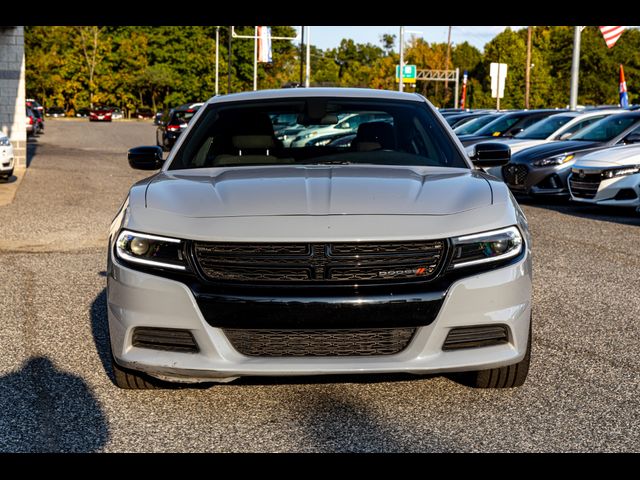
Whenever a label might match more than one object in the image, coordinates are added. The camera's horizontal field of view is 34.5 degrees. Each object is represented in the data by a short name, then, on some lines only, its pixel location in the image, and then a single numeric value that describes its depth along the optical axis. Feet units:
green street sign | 179.32
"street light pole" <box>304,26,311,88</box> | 175.20
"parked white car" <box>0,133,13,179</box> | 62.18
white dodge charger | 13.71
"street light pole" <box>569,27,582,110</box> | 91.28
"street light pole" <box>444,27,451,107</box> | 288.51
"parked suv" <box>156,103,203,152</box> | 110.39
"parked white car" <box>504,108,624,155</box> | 59.52
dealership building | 80.02
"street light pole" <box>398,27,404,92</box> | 160.86
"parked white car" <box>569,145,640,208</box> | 44.16
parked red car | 280.92
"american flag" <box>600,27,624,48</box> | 83.41
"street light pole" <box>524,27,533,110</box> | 198.59
